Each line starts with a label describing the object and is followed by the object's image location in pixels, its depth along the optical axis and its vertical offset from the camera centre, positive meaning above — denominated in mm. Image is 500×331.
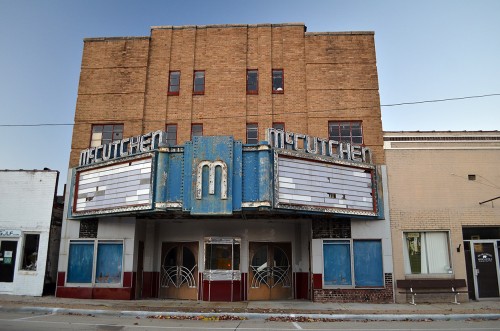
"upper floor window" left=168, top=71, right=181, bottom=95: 20688 +8365
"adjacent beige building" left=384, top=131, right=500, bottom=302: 18281 +2523
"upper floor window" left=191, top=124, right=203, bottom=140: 20028 +6008
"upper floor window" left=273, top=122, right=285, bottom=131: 19891 +6137
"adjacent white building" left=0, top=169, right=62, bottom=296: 18859 +1410
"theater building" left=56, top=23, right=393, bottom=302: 16109 +3596
